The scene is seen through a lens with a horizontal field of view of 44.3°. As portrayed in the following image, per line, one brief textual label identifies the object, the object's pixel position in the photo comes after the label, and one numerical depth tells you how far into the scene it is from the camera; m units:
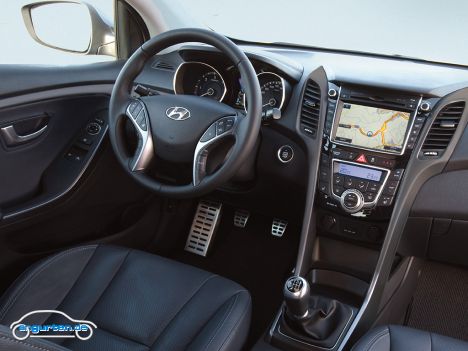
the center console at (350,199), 1.58
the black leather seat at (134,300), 1.38
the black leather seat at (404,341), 1.31
